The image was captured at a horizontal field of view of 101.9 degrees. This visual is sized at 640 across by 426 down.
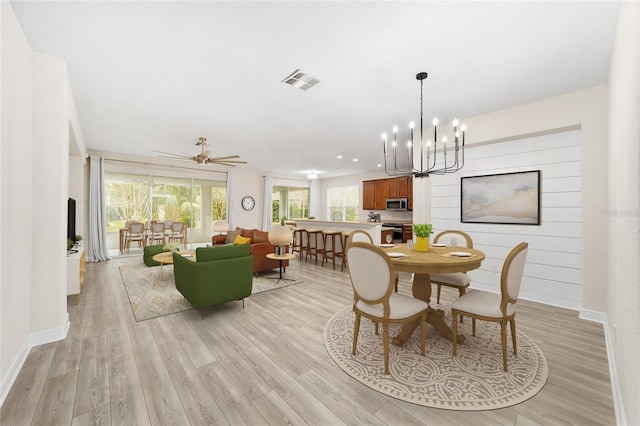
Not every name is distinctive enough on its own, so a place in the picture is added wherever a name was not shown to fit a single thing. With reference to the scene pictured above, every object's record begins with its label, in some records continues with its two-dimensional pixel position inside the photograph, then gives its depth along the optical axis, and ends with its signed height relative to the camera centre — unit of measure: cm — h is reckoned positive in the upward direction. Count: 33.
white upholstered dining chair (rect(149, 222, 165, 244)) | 712 -53
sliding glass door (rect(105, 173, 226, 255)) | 688 +30
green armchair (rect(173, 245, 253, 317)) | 301 -76
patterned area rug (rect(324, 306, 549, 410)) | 178 -125
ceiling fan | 466 +102
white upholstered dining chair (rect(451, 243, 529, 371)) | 207 -77
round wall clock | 891 +36
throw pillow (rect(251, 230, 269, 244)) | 529 -50
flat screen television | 390 -12
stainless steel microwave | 788 +31
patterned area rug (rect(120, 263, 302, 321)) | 331 -121
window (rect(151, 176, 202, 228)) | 736 +36
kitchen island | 572 -31
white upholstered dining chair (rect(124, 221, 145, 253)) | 686 -57
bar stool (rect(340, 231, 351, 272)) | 579 -61
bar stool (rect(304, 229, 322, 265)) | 638 -75
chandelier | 430 +104
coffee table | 460 -81
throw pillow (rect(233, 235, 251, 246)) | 516 -54
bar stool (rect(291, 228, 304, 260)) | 688 -79
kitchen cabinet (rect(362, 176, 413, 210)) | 789 +73
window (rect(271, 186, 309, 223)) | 1032 +43
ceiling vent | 272 +146
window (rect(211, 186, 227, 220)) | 834 +32
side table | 448 -76
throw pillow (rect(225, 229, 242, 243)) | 601 -53
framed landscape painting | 373 +24
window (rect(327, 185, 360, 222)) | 993 +41
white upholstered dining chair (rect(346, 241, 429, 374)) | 203 -66
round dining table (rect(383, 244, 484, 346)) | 219 -44
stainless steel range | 769 -59
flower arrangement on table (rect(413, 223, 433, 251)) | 286 -25
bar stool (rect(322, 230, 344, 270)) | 591 -76
